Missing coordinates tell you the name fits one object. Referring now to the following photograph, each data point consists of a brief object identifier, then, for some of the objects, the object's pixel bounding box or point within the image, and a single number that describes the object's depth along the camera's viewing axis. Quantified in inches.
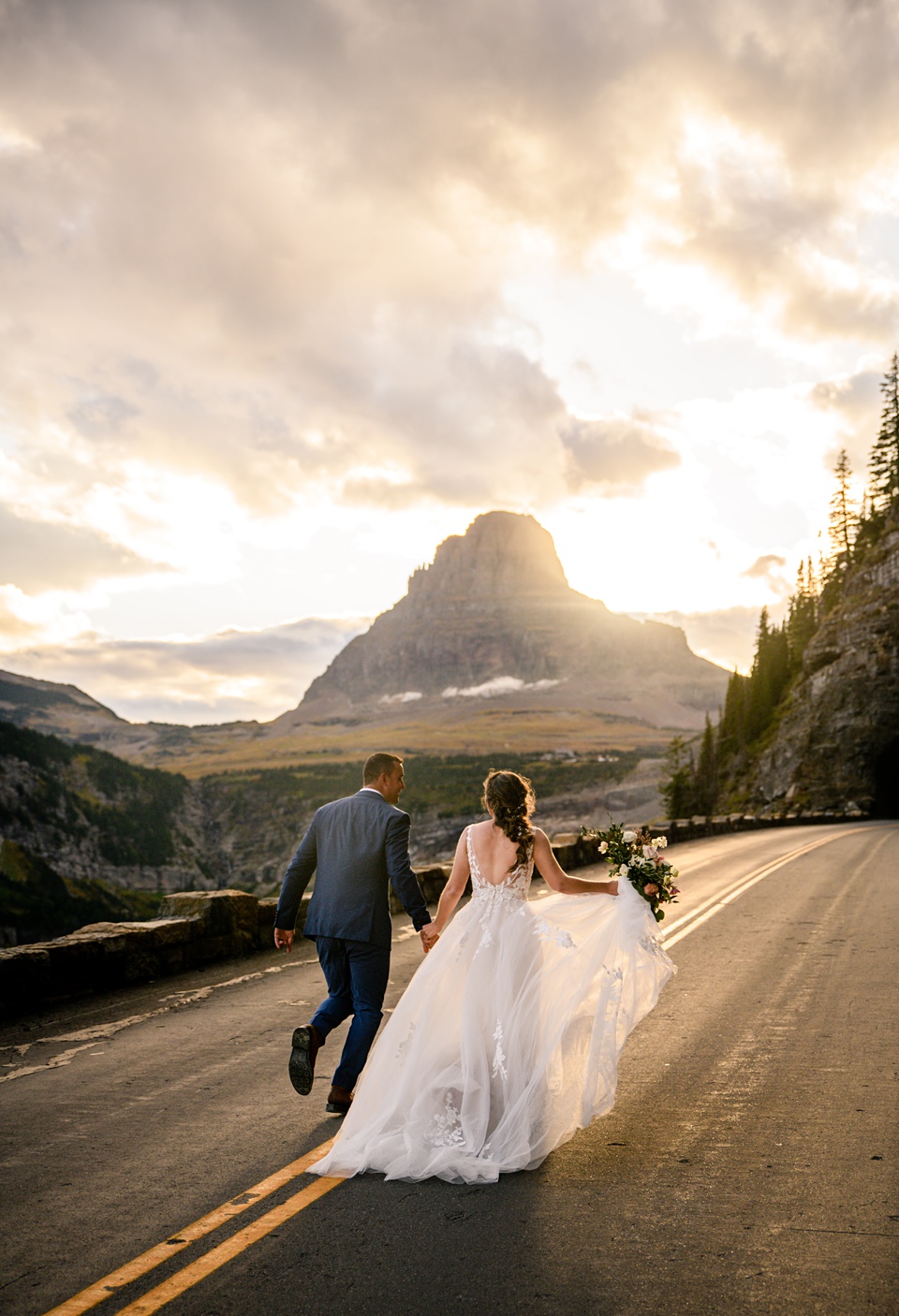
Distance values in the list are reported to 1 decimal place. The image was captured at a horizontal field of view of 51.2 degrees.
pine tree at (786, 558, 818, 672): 3762.3
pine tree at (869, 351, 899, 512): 3157.0
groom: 208.2
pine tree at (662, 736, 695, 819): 3457.2
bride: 175.2
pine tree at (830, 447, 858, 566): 3886.3
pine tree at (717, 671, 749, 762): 3686.0
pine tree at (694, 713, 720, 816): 3422.7
